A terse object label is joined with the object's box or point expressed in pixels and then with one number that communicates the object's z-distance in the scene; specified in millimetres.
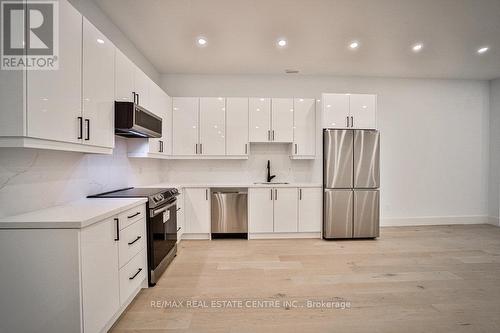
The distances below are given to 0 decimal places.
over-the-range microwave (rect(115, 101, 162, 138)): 2301
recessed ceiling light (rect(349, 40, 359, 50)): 3342
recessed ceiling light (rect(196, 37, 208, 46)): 3200
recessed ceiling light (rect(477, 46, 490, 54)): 3538
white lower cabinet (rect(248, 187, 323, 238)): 3947
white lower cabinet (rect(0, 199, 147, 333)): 1398
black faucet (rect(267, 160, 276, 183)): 4426
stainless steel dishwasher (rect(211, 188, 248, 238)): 3932
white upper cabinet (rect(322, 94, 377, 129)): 3926
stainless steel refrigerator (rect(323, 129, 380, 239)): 3875
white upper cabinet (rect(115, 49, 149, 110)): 2352
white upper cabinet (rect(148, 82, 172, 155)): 3295
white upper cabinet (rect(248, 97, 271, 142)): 4160
